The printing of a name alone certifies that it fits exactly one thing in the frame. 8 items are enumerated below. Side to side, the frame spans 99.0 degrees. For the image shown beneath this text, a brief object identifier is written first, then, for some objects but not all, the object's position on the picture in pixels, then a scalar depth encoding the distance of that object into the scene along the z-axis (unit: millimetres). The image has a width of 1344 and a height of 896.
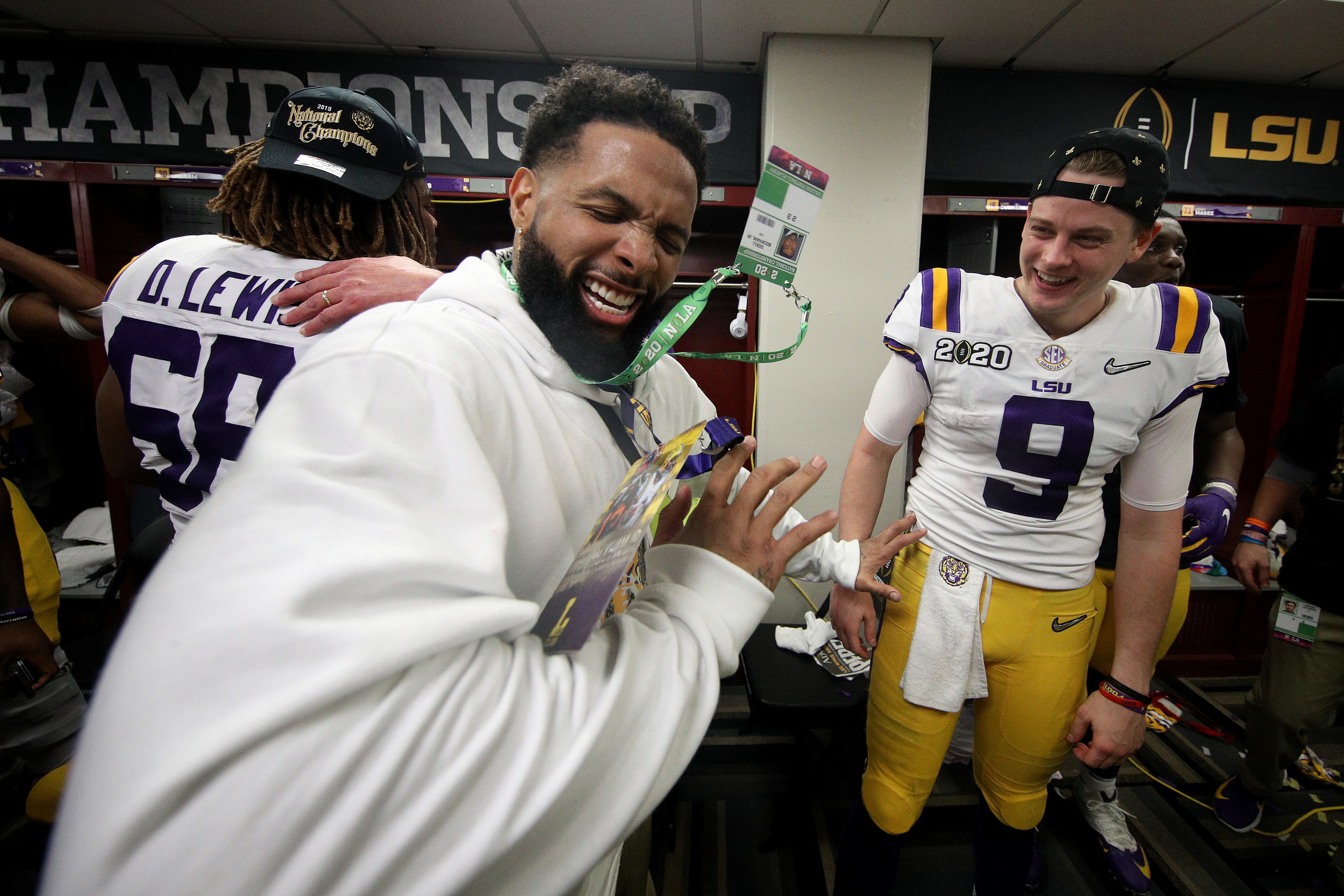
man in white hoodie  308
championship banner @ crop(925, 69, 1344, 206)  2666
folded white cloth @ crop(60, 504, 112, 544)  2777
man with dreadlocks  851
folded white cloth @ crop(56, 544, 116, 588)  2646
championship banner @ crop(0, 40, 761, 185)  2432
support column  2471
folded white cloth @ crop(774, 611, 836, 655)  1911
